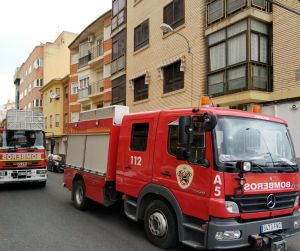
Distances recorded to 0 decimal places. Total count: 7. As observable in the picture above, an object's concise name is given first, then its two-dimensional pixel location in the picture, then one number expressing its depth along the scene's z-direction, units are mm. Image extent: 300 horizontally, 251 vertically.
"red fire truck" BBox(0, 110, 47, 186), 12859
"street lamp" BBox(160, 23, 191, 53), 14786
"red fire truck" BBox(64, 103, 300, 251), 4945
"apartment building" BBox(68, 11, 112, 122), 27859
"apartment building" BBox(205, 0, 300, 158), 12594
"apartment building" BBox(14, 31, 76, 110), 48531
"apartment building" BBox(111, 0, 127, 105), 23625
